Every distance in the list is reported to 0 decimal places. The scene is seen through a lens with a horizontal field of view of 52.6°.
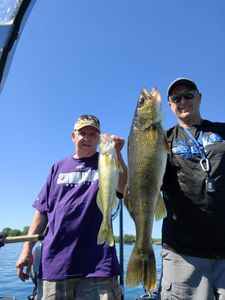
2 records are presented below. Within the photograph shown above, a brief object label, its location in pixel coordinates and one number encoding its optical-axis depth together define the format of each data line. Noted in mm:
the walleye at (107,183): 2002
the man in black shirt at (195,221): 2185
